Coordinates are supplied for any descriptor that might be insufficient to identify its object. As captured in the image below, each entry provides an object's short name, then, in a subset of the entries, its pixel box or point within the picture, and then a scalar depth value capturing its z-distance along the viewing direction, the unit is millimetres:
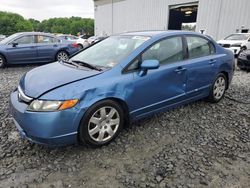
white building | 16844
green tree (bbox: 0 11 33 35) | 70456
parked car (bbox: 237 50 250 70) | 7478
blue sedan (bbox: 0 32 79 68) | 7852
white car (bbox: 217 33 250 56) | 11898
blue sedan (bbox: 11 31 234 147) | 2404
